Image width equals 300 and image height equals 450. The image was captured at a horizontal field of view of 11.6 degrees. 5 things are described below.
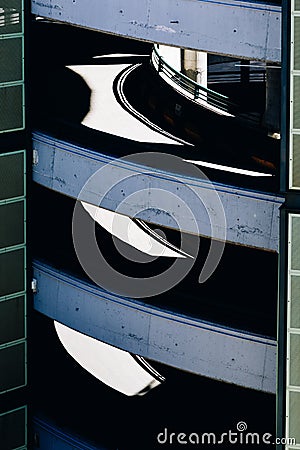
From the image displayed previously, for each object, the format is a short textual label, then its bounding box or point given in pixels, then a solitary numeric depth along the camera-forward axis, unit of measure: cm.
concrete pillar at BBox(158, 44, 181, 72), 4884
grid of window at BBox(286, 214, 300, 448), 3177
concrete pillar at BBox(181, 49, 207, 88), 4822
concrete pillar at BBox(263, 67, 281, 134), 4181
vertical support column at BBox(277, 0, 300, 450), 3100
